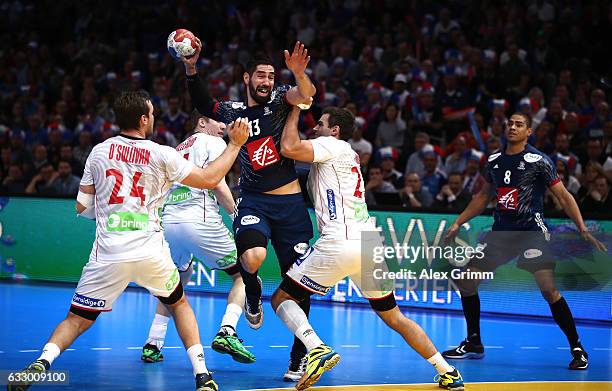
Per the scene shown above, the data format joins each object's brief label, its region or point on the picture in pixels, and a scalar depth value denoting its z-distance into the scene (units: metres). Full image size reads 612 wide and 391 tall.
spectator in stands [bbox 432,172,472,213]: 13.90
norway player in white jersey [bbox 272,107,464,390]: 7.89
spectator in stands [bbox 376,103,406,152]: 16.61
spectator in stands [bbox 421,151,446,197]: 14.85
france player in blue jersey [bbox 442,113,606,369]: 9.69
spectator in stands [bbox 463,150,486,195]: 14.30
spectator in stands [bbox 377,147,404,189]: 15.16
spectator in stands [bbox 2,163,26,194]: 17.12
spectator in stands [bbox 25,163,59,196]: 16.64
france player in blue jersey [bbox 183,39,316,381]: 8.53
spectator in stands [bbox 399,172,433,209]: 14.30
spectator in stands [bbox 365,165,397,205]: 14.75
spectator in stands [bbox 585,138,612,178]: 14.21
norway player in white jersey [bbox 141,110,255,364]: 9.36
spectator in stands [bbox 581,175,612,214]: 12.86
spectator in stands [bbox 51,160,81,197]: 16.23
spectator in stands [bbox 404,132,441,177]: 15.41
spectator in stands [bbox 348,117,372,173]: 15.47
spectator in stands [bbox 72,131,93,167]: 17.89
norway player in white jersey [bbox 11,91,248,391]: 7.21
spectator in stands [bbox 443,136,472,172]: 15.20
